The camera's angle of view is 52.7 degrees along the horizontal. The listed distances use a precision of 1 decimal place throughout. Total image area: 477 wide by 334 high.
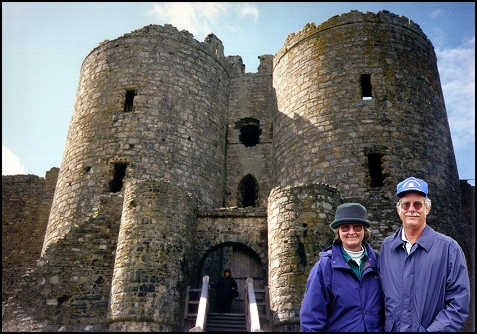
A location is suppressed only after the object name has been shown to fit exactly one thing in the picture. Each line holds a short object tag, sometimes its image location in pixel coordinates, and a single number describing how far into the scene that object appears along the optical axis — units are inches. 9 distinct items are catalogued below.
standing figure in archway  430.6
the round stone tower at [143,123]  553.9
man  139.3
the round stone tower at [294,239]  381.4
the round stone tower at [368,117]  494.3
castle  417.7
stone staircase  392.8
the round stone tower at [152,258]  390.9
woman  146.0
